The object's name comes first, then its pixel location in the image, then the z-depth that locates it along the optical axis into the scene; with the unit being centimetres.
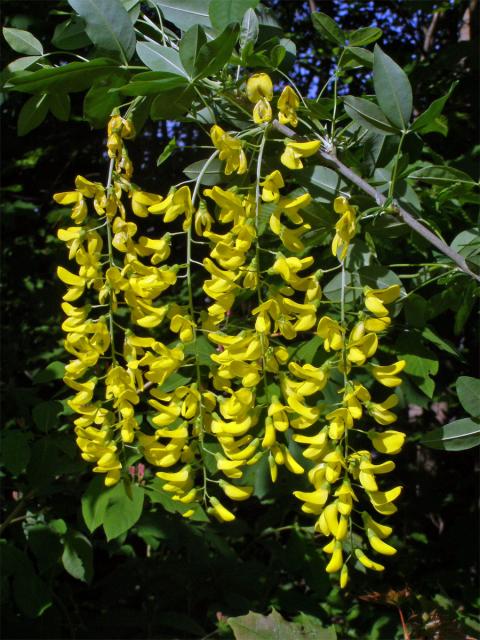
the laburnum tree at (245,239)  81
